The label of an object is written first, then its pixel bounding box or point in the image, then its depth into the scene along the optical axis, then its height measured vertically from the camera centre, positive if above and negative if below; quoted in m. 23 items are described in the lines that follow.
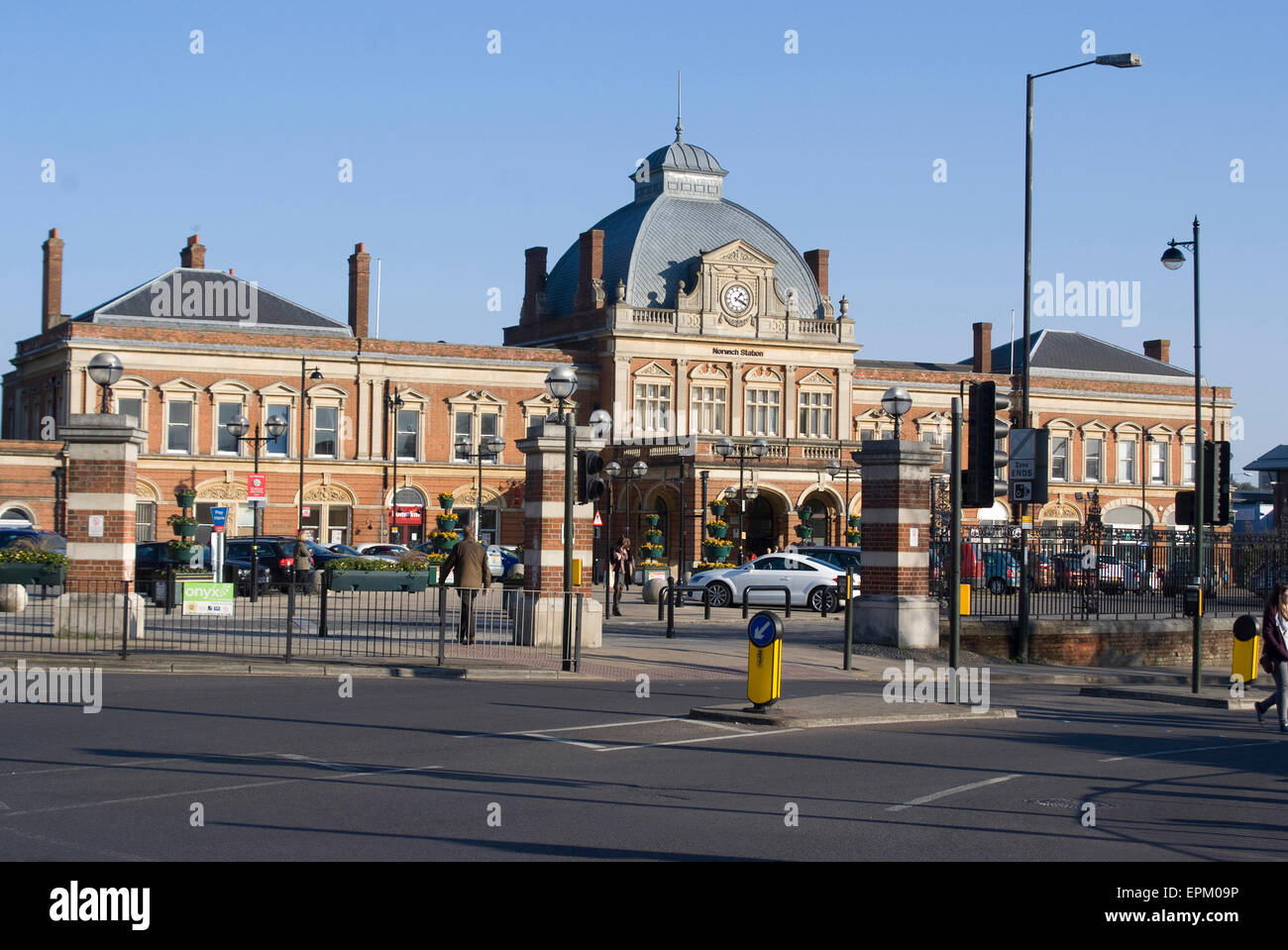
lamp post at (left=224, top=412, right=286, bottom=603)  45.72 +2.34
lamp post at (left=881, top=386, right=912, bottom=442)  24.31 +1.79
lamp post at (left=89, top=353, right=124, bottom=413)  22.45 +1.94
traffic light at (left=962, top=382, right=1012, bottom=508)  19.72 +0.90
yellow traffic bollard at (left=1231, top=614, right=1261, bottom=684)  21.88 -2.04
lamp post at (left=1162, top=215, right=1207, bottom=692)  22.42 -0.38
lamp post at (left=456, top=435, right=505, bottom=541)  56.00 +2.29
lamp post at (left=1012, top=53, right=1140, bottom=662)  26.09 +4.22
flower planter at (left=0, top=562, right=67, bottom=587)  35.88 -1.82
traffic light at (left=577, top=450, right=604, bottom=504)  22.52 +0.47
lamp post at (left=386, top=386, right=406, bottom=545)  67.25 +4.45
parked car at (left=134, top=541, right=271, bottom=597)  36.92 -1.73
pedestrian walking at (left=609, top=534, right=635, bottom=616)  36.41 -1.54
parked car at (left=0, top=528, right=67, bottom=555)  45.16 -1.27
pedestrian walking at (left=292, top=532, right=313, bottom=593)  39.03 -1.75
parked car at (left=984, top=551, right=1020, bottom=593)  28.41 -1.13
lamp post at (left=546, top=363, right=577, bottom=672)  21.39 +1.18
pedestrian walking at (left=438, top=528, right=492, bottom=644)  23.53 -1.03
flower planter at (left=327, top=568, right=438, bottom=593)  39.91 -2.09
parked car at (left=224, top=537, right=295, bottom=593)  42.50 -1.53
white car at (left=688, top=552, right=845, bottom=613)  38.06 -1.78
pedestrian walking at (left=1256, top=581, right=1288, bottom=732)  17.17 -1.42
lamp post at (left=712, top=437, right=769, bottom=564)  54.06 +2.27
